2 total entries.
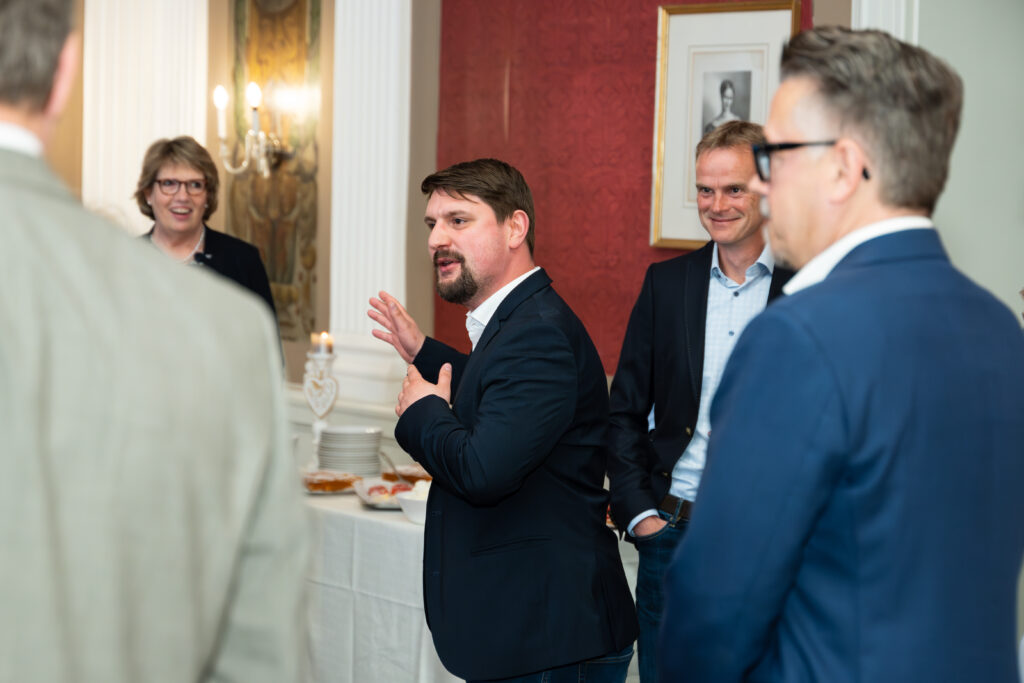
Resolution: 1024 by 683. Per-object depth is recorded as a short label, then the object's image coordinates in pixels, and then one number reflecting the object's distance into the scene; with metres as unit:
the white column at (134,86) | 5.90
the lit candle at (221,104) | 5.29
